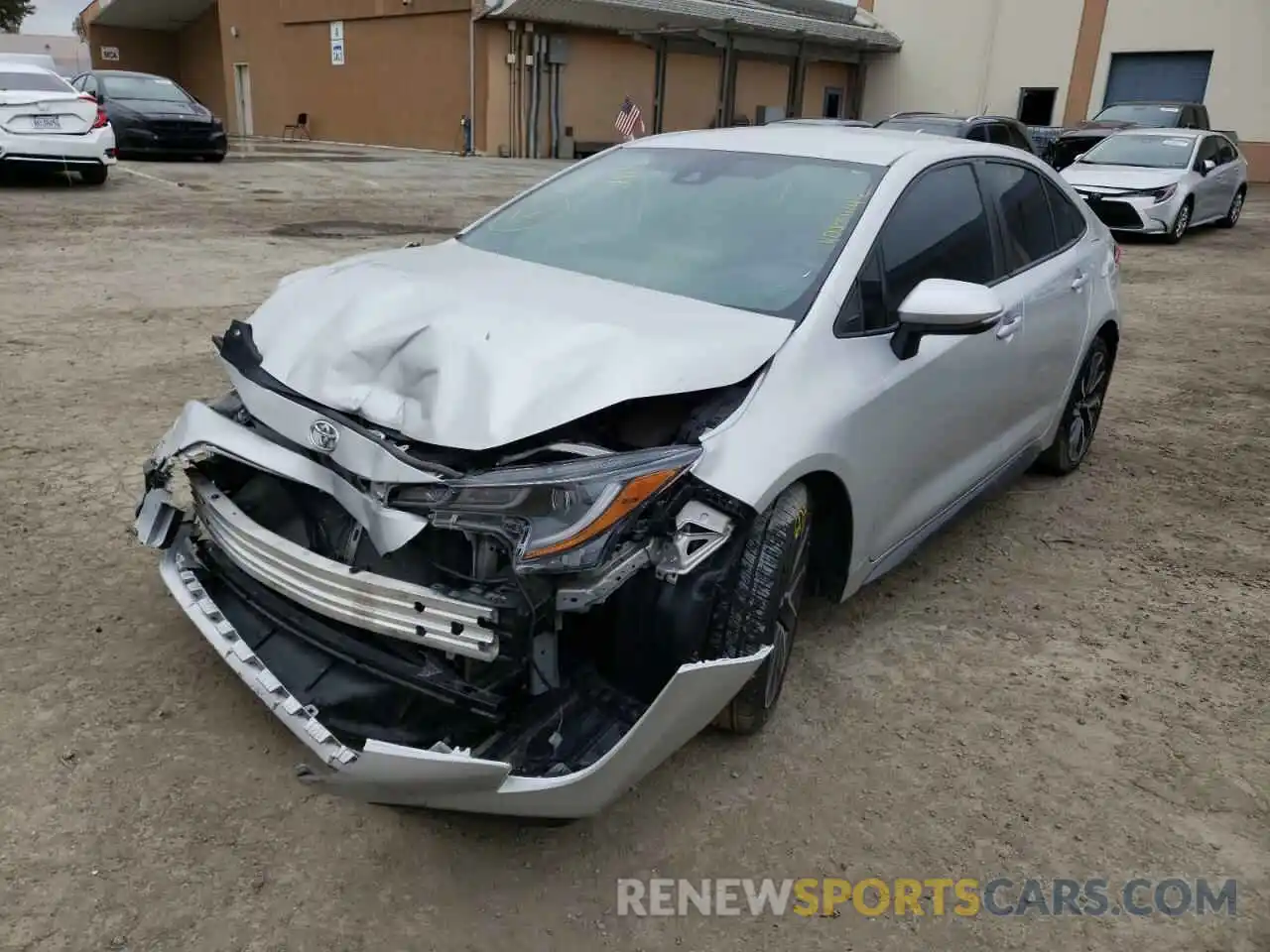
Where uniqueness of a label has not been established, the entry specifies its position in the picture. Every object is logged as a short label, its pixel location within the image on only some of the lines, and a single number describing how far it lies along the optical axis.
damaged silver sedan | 2.28
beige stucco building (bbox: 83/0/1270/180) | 24.67
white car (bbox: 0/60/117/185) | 11.77
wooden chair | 29.56
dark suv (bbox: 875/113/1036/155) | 12.69
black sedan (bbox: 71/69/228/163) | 16.14
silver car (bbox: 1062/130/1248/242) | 13.42
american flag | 23.14
